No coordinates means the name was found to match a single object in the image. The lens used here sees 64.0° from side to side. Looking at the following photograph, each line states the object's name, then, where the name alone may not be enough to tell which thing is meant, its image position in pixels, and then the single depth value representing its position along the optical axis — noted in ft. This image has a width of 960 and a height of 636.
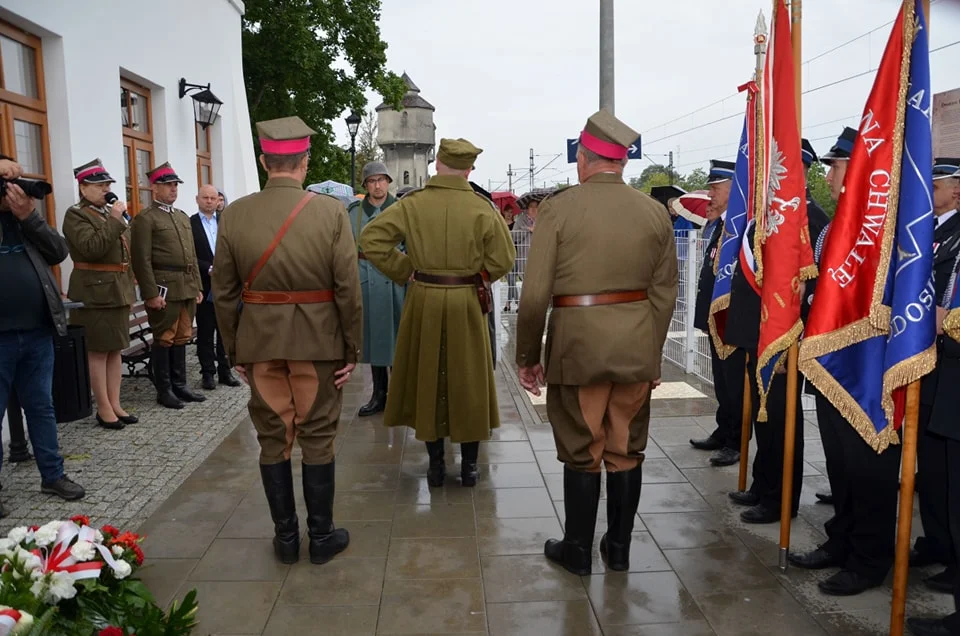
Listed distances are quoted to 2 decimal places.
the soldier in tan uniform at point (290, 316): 11.97
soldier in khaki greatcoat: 14.98
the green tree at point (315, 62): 65.46
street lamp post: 68.08
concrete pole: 30.66
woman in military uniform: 19.15
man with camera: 14.16
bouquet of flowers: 7.86
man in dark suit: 24.71
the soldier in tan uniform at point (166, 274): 21.58
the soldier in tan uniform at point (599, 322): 11.25
